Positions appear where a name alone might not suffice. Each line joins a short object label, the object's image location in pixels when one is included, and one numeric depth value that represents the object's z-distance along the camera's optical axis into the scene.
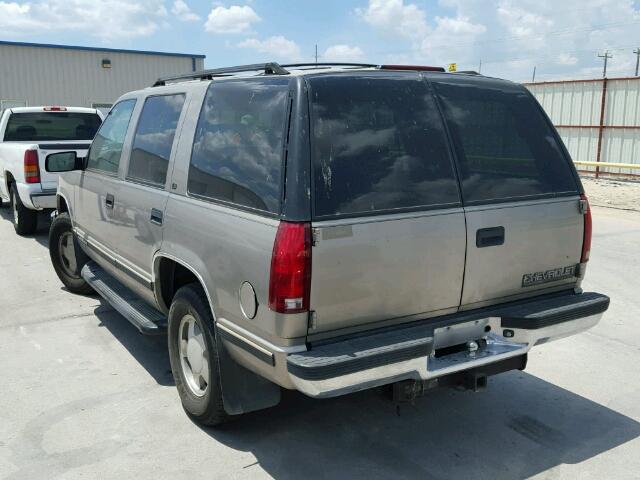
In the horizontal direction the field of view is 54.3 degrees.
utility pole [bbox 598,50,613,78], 58.47
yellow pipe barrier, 16.12
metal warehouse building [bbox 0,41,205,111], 25.58
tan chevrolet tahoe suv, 2.87
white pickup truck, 8.64
